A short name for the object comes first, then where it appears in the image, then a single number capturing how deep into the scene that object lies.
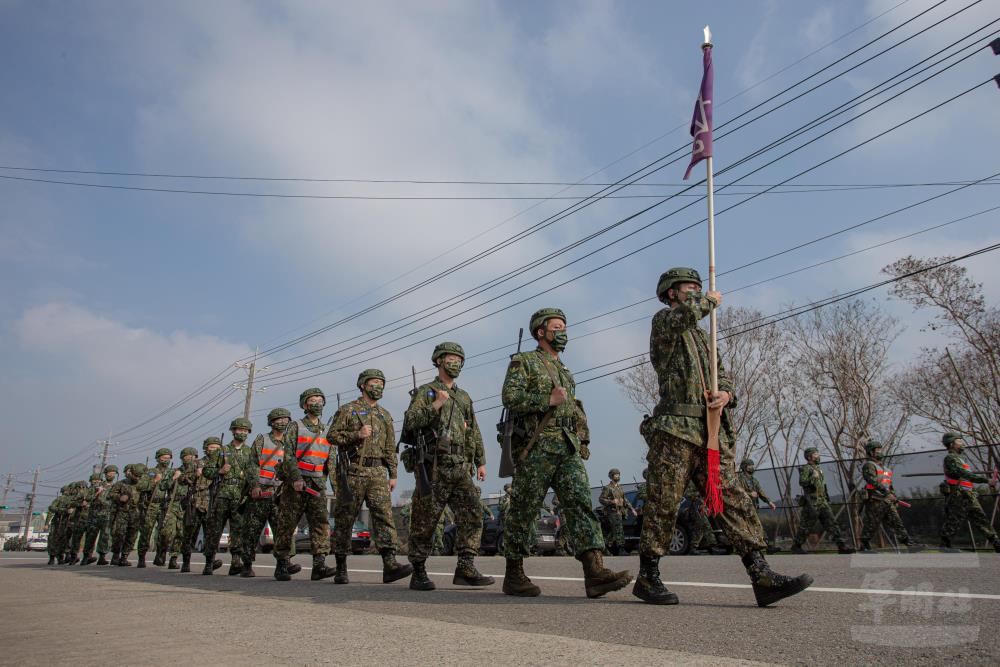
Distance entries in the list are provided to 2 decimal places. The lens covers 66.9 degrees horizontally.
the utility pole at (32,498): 87.53
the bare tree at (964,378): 25.94
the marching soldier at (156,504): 14.73
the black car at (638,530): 15.07
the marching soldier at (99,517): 16.83
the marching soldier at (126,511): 15.45
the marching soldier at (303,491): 8.86
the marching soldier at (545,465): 5.39
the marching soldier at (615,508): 16.72
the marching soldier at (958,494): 12.46
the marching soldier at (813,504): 14.45
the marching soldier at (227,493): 10.85
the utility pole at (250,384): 40.34
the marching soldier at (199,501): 12.18
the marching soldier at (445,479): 6.80
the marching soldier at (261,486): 10.44
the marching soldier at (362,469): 7.82
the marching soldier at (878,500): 13.86
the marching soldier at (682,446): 4.75
